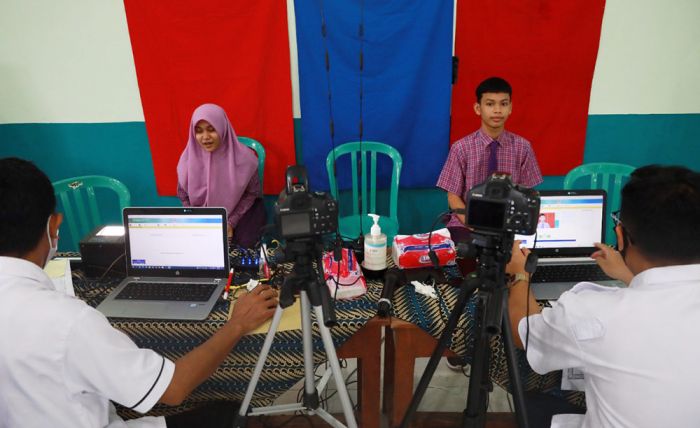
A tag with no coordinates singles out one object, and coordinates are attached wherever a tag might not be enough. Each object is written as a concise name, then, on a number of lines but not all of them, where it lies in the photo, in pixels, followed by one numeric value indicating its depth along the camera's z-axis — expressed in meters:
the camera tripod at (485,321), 1.02
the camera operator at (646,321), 0.86
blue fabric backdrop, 2.58
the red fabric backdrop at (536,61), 2.64
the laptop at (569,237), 1.52
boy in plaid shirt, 2.39
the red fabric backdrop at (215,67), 2.64
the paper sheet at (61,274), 1.44
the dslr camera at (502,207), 1.00
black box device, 1.52
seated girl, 2.43
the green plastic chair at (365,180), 2.56
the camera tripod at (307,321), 1.12
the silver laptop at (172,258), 1.42
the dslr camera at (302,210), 1.07
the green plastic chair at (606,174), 2.16
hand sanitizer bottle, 1.47
